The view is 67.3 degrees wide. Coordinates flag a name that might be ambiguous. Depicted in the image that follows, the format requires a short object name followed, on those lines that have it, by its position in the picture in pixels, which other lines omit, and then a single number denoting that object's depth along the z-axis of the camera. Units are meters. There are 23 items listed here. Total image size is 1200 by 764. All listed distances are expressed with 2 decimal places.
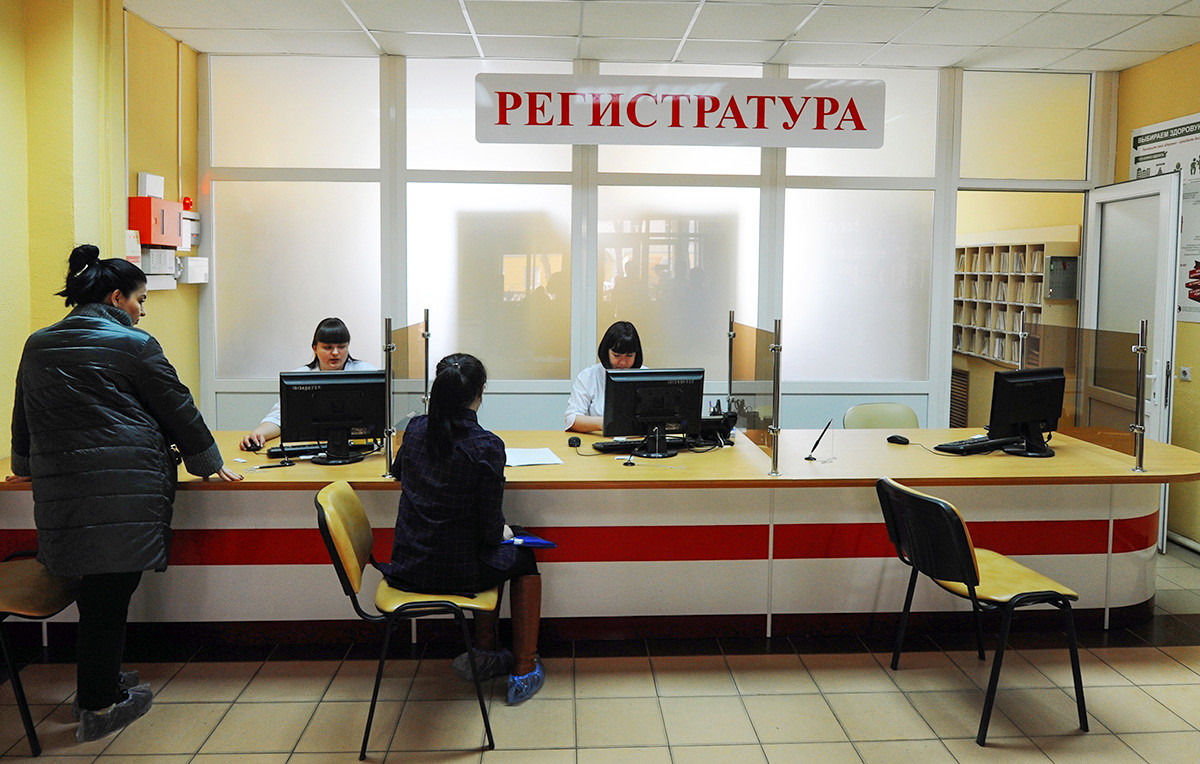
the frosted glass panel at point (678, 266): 6.00
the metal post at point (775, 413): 3.58
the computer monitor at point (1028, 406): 3.99
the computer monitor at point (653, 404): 3.91
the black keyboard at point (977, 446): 4.04
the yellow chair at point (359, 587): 2.74
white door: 4.56
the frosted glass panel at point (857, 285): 6.07
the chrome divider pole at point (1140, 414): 3.72
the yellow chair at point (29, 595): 2.80
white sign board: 5.21
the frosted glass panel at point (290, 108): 5.80
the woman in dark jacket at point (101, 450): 2.82
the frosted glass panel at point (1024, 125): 6.04
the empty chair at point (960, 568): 2.90
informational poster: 5.09
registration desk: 3.48
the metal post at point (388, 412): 3.44
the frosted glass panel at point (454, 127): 5.86
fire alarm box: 4.86
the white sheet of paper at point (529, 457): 3.70
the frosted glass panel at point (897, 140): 6.03
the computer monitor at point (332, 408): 3.68
